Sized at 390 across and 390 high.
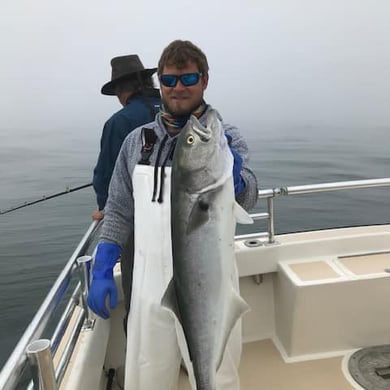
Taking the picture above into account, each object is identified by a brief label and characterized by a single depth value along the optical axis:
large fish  1.61
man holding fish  1.63
